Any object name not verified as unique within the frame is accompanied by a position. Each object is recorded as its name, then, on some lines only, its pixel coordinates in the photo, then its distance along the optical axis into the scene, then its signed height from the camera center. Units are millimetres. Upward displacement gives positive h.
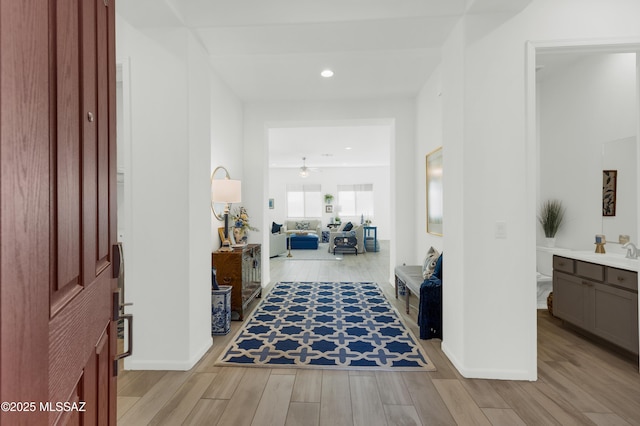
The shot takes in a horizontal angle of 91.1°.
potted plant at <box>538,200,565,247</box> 3734 -90
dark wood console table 3457 -694
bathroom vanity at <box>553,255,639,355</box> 2498 -747
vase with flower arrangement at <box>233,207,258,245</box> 4035 -189
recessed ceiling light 3767 +1692
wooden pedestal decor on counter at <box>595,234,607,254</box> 3152 -319
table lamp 3498 +221
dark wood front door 431 +8
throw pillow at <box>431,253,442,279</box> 3141 -584
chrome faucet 2768 -354
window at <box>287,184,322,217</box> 11781 +430
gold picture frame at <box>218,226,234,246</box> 3961 -283
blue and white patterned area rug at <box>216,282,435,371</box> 2547 -1195
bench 3340 -760
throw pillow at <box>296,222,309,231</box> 11031 -480
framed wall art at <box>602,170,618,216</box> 3191 +207
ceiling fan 9791 +1355
